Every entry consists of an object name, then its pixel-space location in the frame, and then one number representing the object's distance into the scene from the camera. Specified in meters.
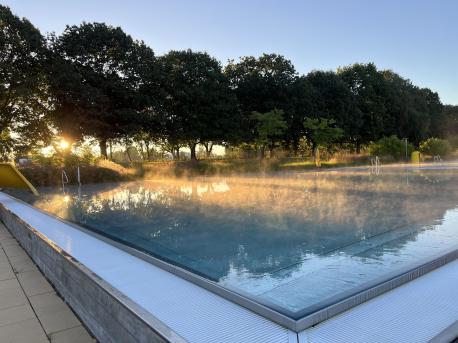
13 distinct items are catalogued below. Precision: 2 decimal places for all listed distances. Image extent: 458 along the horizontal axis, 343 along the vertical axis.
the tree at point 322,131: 29.39
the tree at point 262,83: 30.81
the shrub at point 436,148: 32.28
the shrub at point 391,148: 30.84
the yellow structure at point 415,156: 27.42
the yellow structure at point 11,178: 9.60
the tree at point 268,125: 27.77
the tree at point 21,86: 20.91
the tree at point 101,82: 22.06
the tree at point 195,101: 26.97
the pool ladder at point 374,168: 20.31
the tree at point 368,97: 39.12
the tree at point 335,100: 34.41
